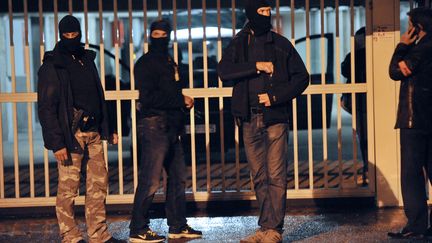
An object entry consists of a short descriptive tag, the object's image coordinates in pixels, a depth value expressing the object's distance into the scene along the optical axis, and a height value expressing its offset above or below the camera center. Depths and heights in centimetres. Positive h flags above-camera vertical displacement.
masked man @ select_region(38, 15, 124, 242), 1446 -44
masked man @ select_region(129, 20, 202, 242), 1524 -42
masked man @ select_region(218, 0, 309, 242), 1463 -24
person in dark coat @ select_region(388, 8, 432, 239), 1506 -44
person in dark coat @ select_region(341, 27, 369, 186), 2002 -39
